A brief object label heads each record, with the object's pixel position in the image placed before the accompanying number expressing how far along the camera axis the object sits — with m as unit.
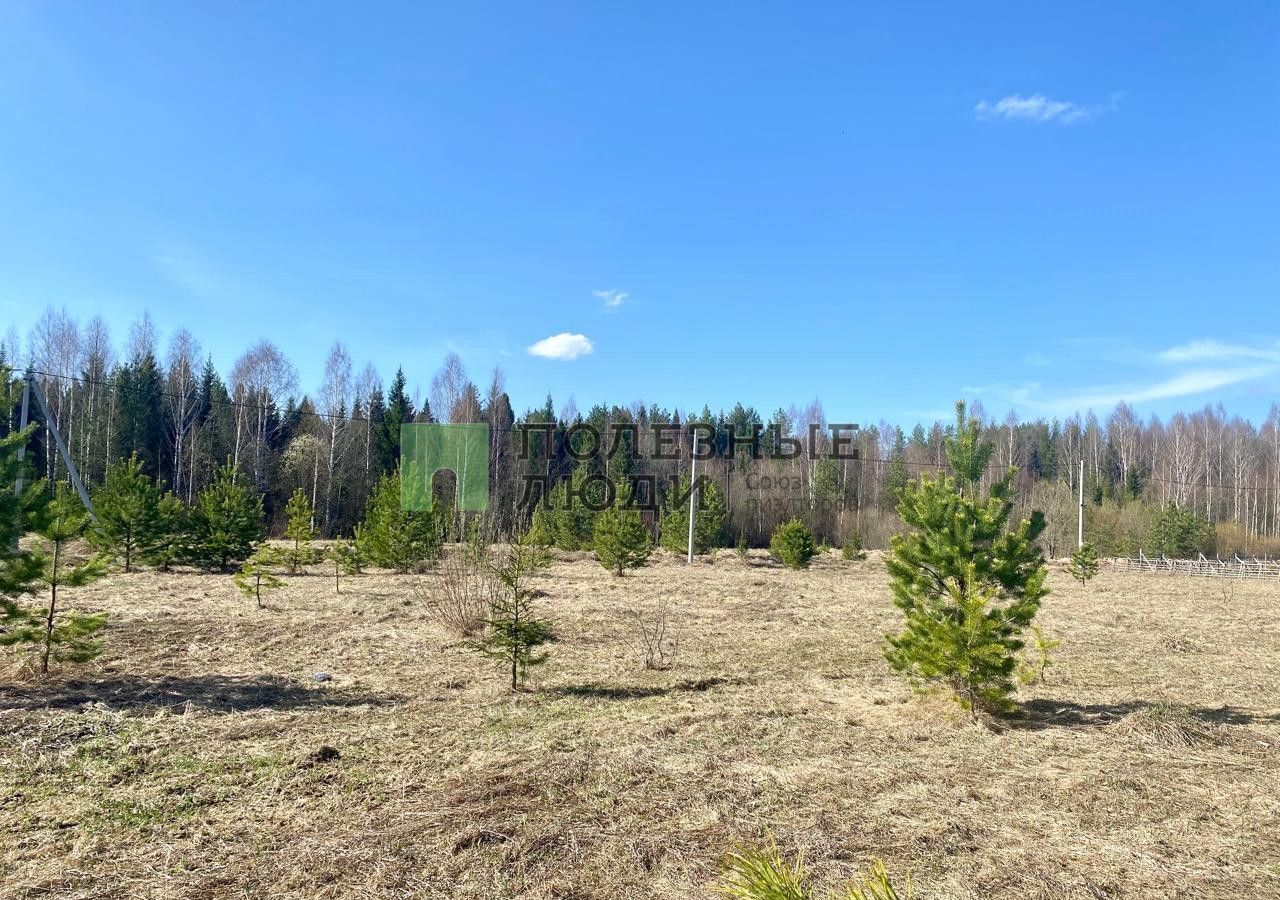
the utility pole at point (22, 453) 6.78
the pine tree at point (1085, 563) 22.89
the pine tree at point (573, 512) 32.50
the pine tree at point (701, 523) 29.52
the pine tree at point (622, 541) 21.22
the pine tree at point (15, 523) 6.45
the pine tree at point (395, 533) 18.22
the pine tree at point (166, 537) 17.44
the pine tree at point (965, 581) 6.51
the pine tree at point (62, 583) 6.84
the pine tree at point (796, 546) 25.75
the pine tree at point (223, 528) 18.05
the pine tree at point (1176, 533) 37.34
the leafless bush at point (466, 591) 10.41
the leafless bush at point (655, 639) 9.22
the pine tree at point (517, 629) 7.54
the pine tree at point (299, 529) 17.96
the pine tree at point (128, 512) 16.94
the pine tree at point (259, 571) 11.99
